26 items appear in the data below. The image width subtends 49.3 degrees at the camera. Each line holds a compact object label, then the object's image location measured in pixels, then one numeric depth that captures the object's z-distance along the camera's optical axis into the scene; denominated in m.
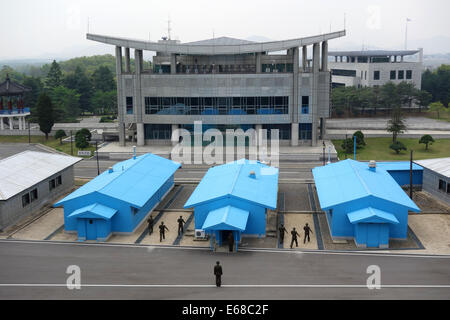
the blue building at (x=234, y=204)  27.80
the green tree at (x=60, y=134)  65.50
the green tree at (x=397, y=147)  56.22
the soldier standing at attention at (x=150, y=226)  30.80
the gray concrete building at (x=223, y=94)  57.66
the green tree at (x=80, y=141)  60.06
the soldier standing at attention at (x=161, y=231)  29.57
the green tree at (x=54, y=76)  100.88
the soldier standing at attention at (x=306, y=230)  28.88
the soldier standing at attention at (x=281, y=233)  28.72
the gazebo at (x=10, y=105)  70.44
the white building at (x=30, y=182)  32.62
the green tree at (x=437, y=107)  83.56
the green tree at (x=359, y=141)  58.41
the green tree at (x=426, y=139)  57.50
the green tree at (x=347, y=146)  56.19
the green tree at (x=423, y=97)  86.94
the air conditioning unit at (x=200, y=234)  29.61
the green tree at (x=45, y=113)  66.12
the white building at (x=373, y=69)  98.25
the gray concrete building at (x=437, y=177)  36.00
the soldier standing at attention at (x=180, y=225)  30.74
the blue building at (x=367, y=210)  27.69
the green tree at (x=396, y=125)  60.28
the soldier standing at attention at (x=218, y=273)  22.72
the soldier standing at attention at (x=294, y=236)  28.02
